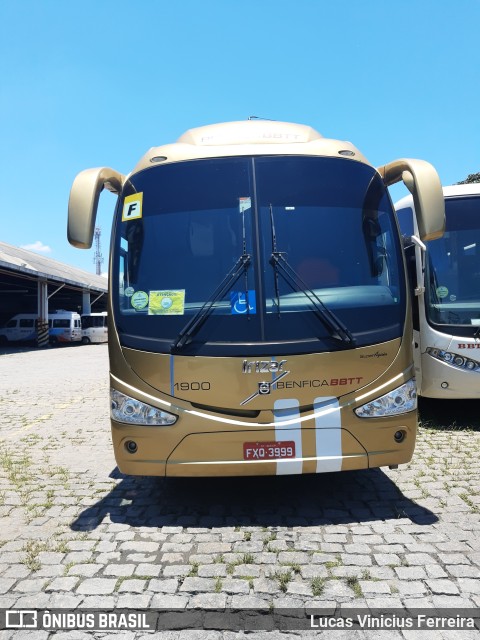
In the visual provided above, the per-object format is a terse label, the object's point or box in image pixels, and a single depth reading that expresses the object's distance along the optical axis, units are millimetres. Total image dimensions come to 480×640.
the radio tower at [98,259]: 79031
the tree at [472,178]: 39959
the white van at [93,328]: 35594
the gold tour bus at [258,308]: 3688
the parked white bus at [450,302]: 6332
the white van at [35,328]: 33000
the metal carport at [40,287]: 28219
